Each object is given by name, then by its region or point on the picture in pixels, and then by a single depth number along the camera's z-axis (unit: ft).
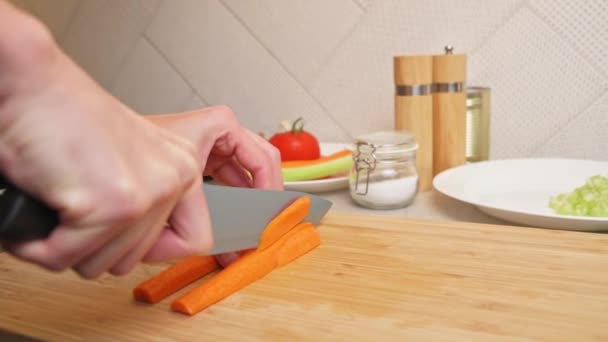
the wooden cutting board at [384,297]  1.76
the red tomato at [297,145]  3.70
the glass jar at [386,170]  2.99
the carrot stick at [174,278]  2.02
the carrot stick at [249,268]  1.94
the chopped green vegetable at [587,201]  2.54
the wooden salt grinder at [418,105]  3.19
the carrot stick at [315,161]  3.50
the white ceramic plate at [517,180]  2.93
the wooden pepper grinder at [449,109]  3.22
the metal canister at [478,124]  3.49
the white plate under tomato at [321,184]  3.29
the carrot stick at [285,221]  2.27
